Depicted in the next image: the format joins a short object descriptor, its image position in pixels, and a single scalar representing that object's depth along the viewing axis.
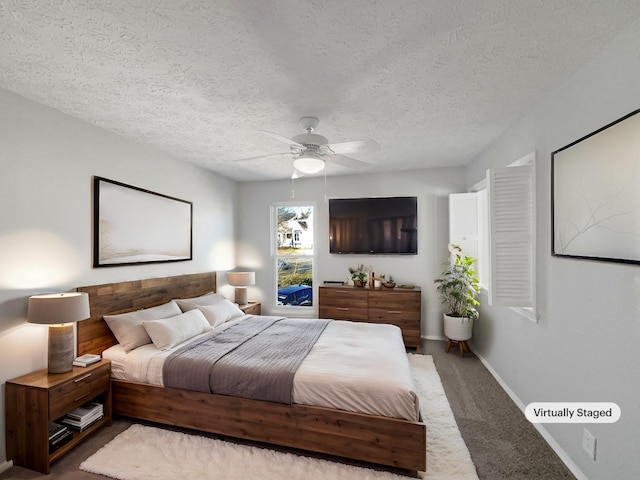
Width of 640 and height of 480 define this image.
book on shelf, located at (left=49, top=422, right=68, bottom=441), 2.09
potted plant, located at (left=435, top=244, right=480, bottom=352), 3.89
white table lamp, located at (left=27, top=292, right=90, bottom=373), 2.10
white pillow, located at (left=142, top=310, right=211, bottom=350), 2.73
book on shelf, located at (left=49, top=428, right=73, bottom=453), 2.07
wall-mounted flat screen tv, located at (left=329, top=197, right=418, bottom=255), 4.70
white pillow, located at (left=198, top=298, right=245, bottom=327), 3.48
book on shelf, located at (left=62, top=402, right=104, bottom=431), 2.28
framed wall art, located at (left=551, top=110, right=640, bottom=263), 1.48
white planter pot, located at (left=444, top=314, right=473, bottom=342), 3.91
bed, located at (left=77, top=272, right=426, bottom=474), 1.96
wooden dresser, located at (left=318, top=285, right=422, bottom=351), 4.24
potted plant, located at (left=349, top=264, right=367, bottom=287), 4.68
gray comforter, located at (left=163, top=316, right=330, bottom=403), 2.23
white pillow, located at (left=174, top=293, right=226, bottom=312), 3.56
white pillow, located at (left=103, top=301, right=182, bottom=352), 2.73
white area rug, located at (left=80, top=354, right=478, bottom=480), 1.94
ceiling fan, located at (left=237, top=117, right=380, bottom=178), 2.38
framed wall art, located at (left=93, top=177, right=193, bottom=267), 2.87
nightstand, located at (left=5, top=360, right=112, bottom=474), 2.00
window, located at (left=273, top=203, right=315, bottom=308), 5.28
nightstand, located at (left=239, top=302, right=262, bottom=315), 4.55
